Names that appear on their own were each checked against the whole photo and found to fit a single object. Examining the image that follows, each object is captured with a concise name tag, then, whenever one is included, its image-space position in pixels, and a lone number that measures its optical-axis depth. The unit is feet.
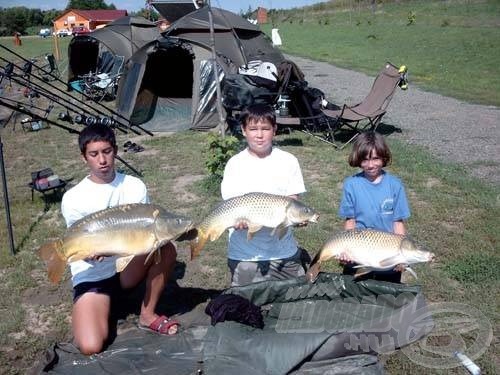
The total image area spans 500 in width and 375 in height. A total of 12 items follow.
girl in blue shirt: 10.89
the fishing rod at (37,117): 15.62
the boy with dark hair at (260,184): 11.08
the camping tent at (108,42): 51.03
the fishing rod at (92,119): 24.30
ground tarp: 9.50
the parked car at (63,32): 215.51
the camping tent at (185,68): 33.94
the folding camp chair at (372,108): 28.35
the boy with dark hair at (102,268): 10.66
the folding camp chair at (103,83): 48.44
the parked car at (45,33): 225.23
